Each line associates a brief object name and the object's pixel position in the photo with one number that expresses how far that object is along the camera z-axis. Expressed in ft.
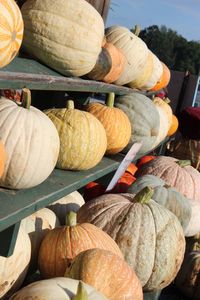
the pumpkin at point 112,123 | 9.98
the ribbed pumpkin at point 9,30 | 6.31
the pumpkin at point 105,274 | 5.75
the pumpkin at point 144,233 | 7.94
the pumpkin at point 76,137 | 8.16
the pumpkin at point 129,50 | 11.84
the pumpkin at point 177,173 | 12.38
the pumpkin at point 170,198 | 10.16
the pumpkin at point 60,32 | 8.23
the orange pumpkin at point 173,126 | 17.02
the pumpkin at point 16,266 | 6.28
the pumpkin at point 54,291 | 4.94
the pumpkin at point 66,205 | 8.73
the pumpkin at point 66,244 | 6.60
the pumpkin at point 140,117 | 11.72
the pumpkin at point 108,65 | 9.55
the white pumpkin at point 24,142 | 6.36
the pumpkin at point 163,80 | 15.92
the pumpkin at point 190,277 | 11.47
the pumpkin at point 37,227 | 7.32
